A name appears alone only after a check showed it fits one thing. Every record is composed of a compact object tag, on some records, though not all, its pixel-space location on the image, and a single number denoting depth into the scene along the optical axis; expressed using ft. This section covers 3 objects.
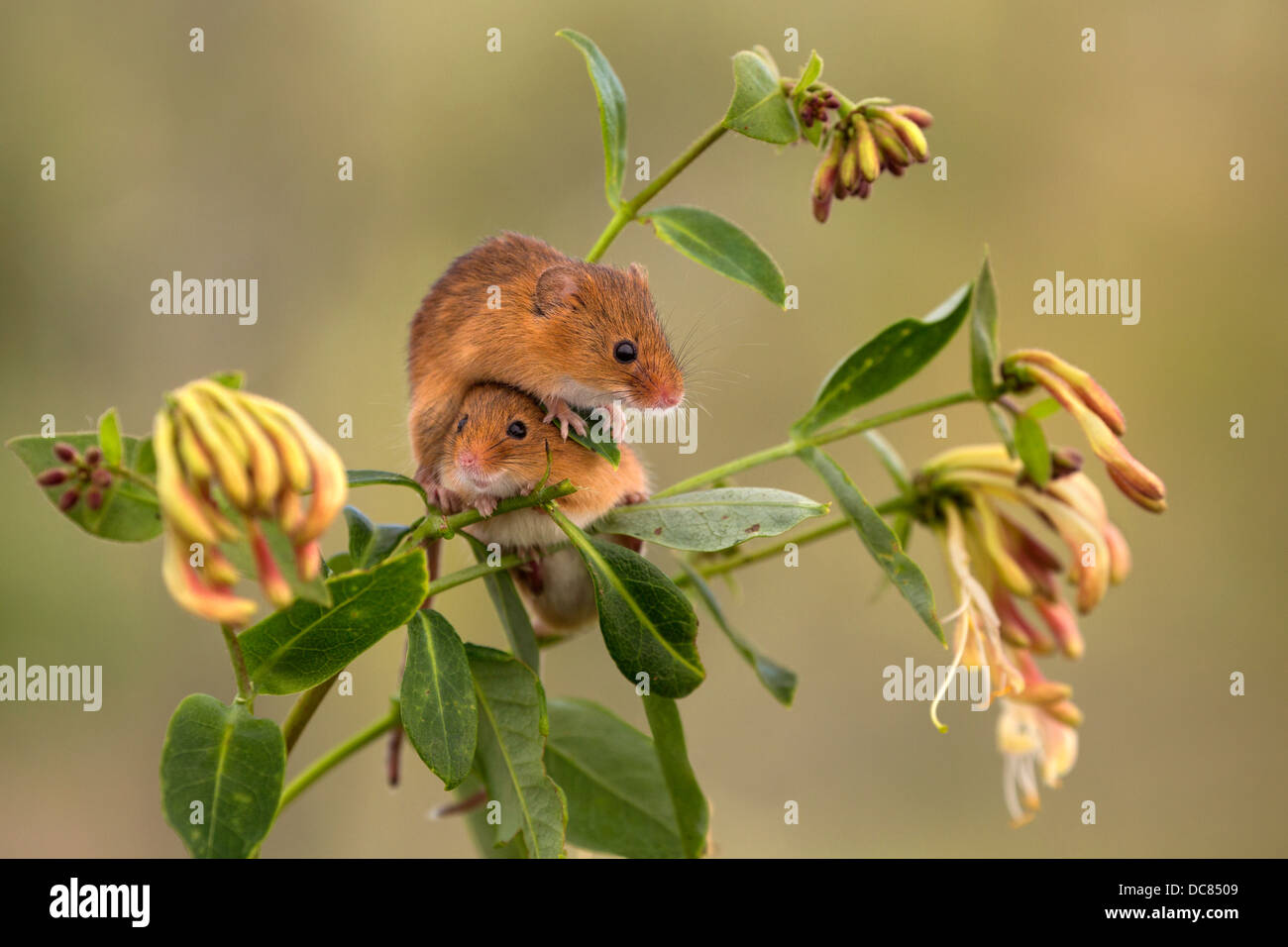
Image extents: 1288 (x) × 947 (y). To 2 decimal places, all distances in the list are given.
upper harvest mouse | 1.85
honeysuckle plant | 1.64
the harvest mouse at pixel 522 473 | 1.79
